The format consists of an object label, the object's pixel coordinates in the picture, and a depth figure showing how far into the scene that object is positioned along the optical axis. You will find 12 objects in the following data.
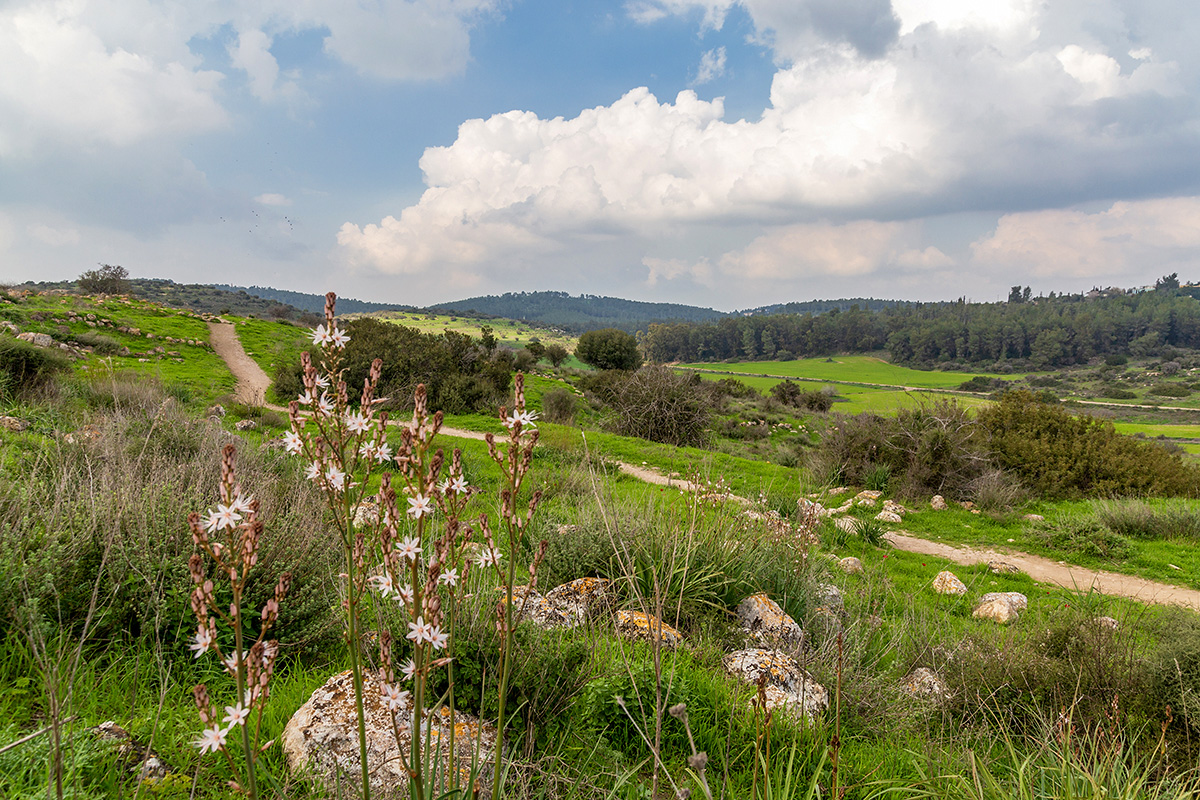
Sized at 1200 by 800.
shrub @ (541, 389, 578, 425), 24.05
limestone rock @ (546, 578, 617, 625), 4.31
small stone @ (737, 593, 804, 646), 4.55
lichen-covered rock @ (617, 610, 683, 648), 3.97
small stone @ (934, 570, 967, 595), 8.32
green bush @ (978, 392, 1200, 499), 14.73
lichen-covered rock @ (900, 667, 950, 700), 4.31
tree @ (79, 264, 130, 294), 49.69
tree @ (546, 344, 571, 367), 50.59
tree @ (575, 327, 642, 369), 49.03
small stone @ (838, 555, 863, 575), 8.47
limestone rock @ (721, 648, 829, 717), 3.58
